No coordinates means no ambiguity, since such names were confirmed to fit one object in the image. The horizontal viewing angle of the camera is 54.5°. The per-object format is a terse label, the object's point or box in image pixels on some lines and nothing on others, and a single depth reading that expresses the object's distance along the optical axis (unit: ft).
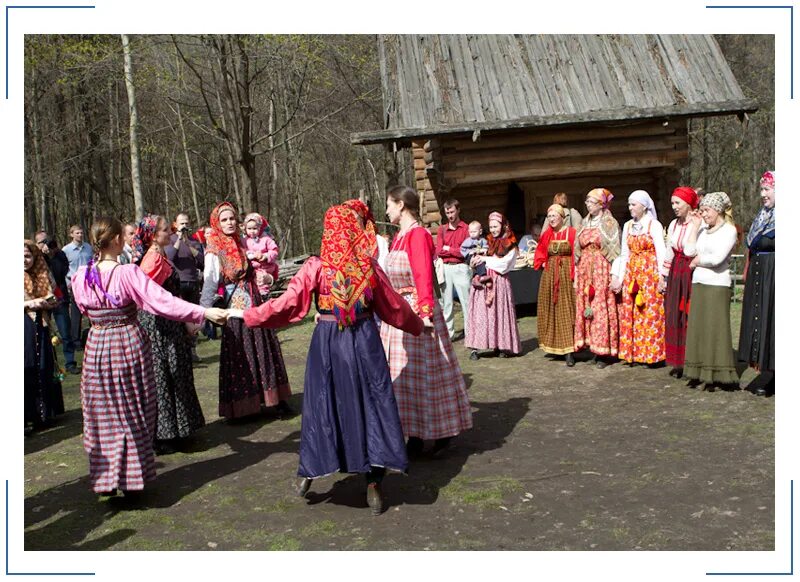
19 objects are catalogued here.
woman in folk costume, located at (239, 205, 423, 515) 14.93
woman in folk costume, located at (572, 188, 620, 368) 27.86
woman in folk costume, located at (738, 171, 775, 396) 22.12
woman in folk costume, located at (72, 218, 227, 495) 15.84
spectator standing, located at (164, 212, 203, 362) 32.14
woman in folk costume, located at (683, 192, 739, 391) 22.50
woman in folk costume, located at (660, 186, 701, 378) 24.52
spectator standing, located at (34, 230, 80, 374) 33.44
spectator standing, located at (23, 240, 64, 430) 23.24
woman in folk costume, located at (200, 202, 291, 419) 22.52
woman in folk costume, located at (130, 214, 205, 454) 20.03
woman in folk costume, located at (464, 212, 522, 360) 31.12
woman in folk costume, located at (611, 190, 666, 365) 26.44
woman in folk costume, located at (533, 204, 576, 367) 29.60
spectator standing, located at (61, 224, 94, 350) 39.01
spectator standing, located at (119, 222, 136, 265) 24.69
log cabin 42.27
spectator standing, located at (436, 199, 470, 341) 33.63
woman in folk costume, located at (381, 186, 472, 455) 17.98
